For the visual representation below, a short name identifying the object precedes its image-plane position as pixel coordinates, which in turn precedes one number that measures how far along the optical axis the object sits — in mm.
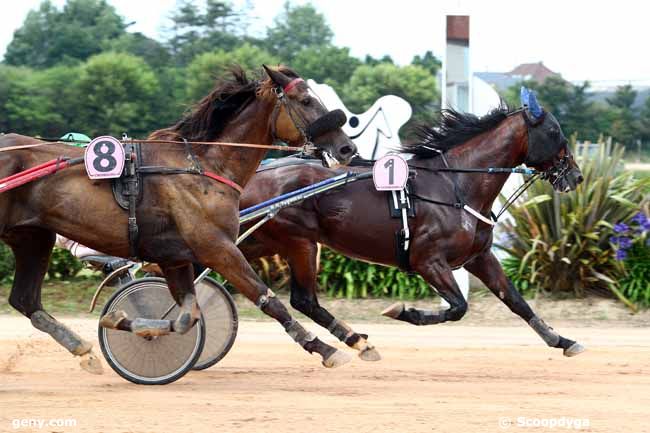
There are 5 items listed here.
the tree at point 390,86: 25828
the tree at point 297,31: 32991
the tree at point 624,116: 23312
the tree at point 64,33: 30250
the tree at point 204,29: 29984
